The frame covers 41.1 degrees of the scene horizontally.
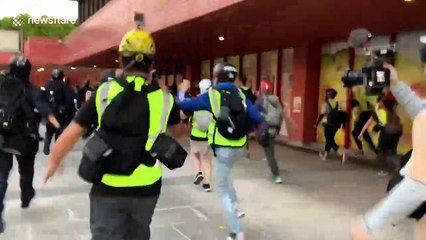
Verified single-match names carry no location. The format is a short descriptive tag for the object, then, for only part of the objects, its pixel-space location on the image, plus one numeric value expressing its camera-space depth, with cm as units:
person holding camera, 290
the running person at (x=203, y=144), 826
